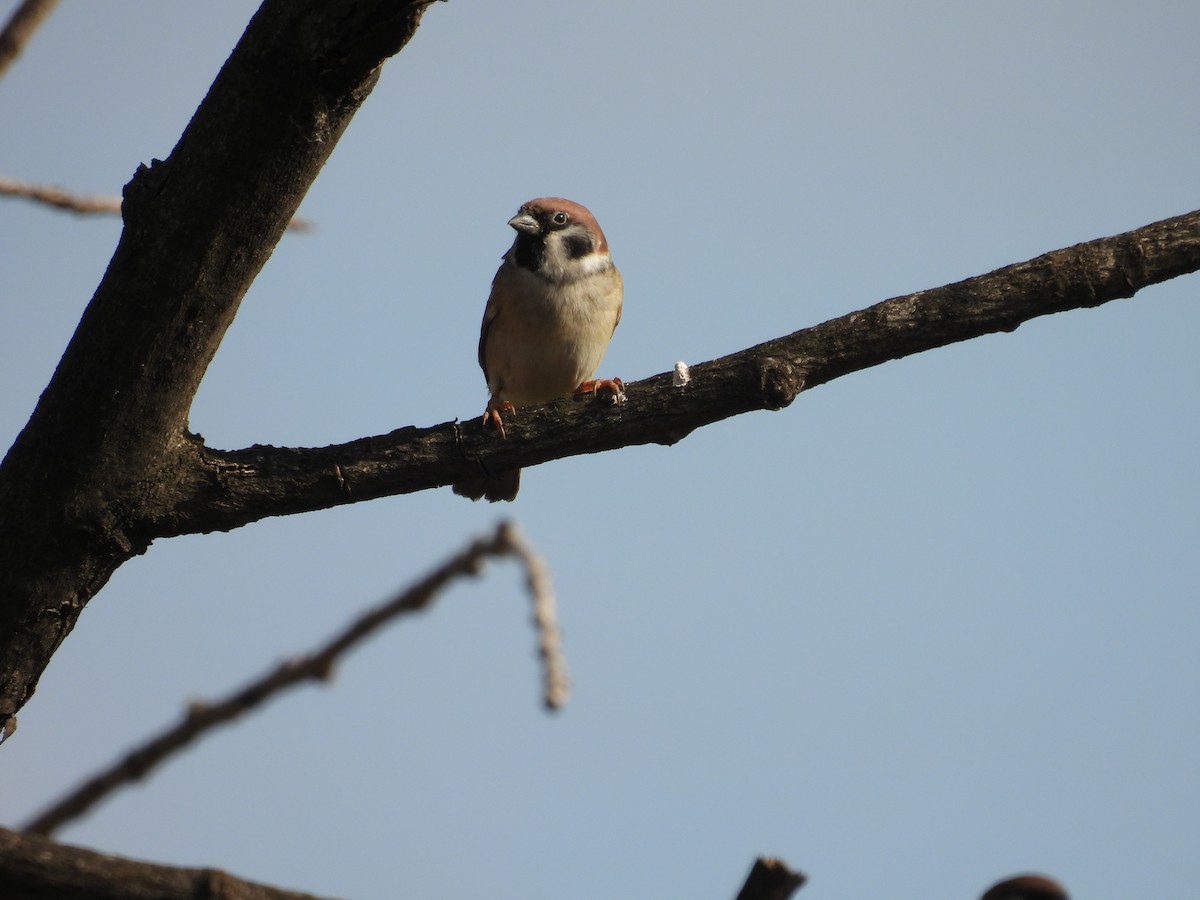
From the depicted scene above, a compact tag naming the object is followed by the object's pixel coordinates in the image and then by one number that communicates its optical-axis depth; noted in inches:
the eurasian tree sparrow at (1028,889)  244.2
